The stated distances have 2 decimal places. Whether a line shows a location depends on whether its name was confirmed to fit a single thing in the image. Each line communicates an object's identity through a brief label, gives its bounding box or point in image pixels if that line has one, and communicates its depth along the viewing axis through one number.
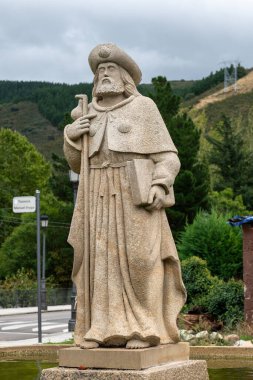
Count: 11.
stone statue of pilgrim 8.84
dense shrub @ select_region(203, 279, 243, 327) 20.86
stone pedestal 8.48
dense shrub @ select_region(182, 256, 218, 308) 22.56
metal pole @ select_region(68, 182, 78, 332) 23.44
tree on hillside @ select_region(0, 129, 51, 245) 65.50
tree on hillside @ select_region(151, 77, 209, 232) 48.31
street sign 17.28
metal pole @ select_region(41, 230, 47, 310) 41.34
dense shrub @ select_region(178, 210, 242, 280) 27.28
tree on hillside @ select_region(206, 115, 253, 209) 58.66
